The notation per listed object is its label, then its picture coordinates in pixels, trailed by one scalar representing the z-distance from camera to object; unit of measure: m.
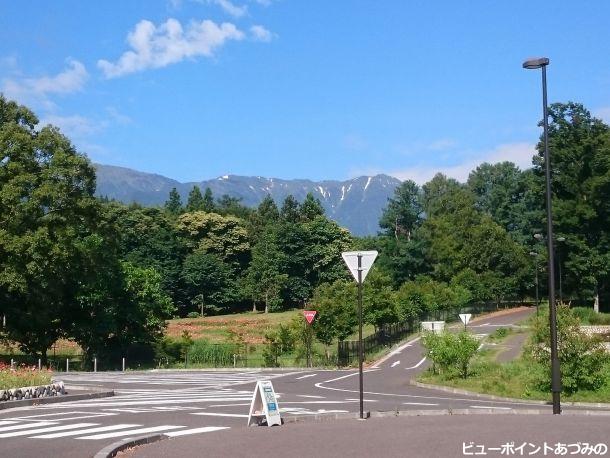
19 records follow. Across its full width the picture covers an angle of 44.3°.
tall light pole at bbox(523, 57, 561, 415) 16.97
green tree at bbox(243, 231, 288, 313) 106.69
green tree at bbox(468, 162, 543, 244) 108.62
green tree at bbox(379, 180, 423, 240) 120.50
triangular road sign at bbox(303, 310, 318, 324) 48.28
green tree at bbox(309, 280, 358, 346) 50.94
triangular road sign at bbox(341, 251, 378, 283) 15.72
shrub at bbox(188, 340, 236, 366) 55.09
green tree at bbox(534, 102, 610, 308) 74.00
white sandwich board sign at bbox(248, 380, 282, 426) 15.02
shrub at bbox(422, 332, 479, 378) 30.14
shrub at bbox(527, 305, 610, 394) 23.03
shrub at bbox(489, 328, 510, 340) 58.44
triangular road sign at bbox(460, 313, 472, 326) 41.84
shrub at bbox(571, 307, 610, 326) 61.38
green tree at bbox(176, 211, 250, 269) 118.31
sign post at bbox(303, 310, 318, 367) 50.00
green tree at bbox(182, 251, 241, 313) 106.69
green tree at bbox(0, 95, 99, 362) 45.59
